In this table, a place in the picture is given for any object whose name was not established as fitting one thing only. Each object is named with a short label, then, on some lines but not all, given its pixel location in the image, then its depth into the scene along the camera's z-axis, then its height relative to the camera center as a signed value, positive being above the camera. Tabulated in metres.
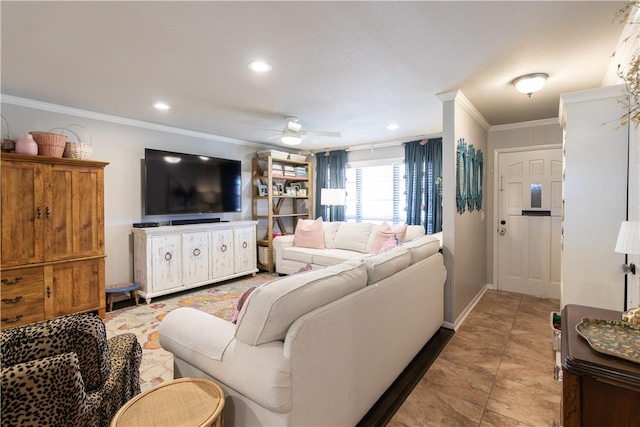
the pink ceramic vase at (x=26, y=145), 2.90 +0.64
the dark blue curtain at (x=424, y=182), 4.84 +0.47
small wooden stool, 3.59 -0.97
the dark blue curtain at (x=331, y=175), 5.98 +0.73
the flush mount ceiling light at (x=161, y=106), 3.32 +1.20
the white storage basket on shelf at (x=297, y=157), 5.82 +1.06
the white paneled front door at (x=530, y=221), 4.04 -0.15
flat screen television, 4.07 +0.40
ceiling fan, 3.85 +1.01
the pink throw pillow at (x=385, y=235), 4.33 -0.36
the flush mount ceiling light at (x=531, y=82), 2.54 +1.11
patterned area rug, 2.33 -1.21
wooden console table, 0.88 -0.55
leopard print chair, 0.91 -0.54
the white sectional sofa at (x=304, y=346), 1.25 -0.65
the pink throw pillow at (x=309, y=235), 5.02 -0.43
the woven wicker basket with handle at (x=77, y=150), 3.19 +0.65
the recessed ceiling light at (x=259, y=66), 2.35 +1.16
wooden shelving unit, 5.41 +0.25
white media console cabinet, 3.82 -0.64
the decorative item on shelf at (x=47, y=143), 3.01 +0.69
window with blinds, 5.41 +0.31
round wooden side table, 1.13 -0.79
